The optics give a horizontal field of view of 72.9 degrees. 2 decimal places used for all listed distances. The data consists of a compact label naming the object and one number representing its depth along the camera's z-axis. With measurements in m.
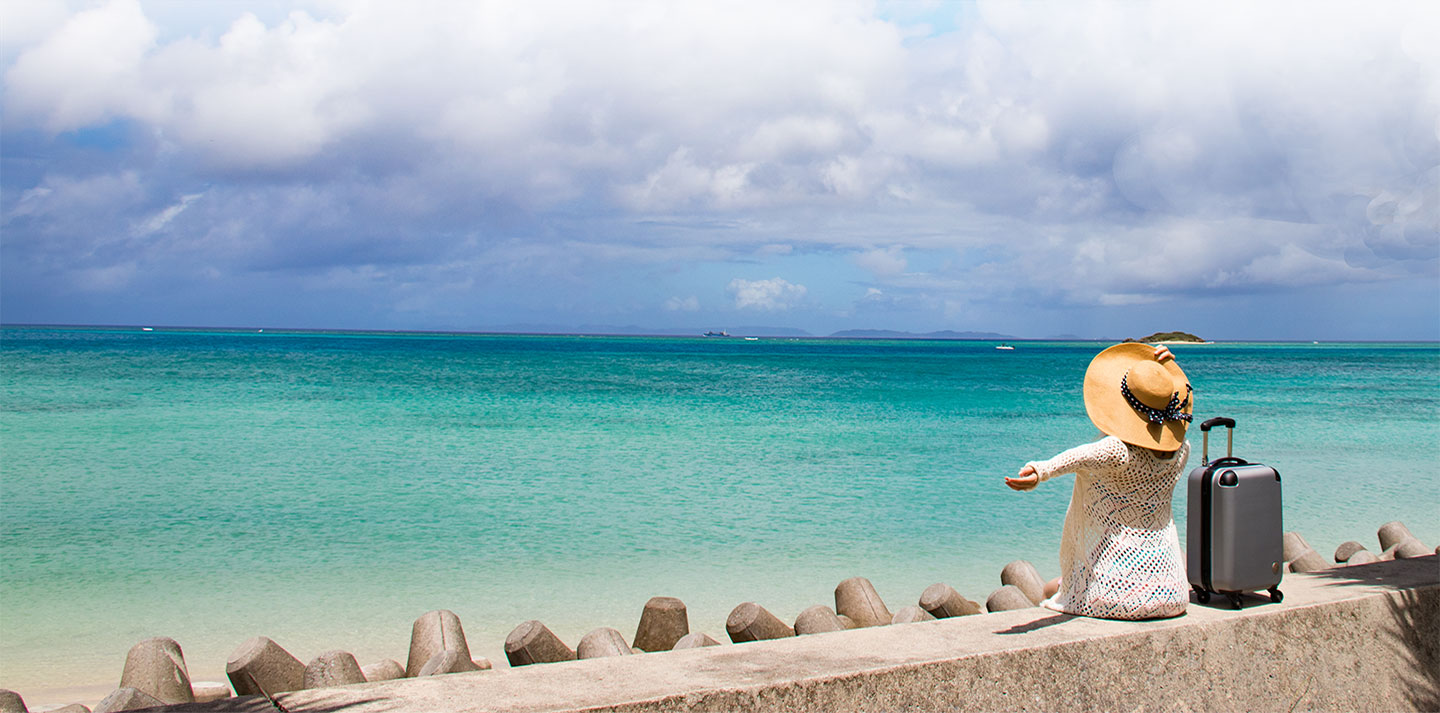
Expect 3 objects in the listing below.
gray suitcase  4.04
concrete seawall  3.11
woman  3.84
